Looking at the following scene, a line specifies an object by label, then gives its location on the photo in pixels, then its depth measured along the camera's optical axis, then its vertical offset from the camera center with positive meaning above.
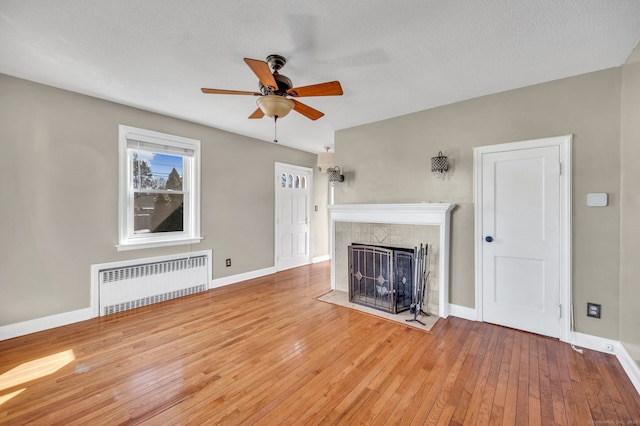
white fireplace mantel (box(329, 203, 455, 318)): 3.09 -0.05
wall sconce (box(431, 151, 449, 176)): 3.14 +0.58
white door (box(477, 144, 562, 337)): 2.62 -0.26
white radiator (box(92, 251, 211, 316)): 3.16 -0.90
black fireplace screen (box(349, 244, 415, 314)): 3.27 -0.81
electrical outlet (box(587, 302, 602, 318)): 2.41 -0.86
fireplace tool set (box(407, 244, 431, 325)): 3.12 -0.81
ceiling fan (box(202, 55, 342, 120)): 2.01 +0.94
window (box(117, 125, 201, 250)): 3.37 +0.31
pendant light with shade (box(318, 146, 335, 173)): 4.42 +0.85
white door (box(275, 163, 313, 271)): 5.29 -0.07
